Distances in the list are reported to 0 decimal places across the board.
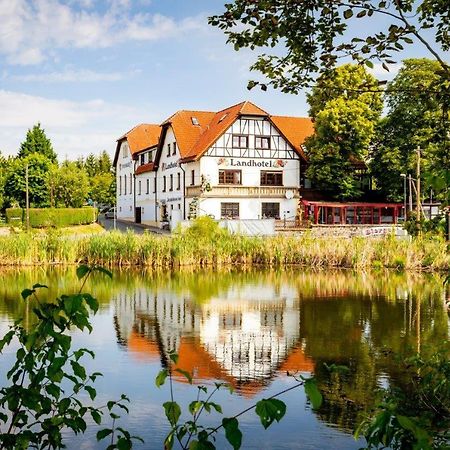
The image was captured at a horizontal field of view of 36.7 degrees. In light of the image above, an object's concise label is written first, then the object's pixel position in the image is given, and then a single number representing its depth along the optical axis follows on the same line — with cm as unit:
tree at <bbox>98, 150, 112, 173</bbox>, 9619
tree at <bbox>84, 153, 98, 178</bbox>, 9362
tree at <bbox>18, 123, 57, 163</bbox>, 7381
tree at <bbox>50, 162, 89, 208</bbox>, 5881
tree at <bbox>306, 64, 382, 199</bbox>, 5022
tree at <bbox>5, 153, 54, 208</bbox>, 5894
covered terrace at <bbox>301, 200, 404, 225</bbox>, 5197
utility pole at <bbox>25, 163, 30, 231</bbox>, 4878
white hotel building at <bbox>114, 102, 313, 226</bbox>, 5038
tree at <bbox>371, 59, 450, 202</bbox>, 4888
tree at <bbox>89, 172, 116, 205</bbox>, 8494
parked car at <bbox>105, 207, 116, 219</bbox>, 7376
